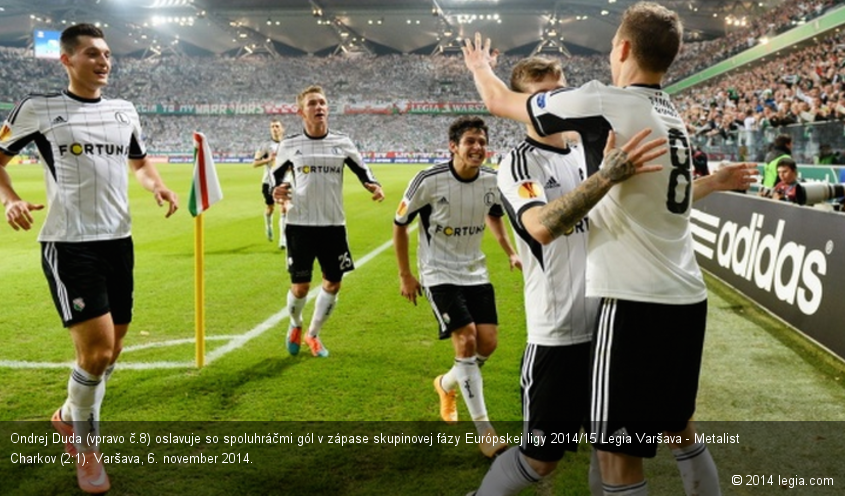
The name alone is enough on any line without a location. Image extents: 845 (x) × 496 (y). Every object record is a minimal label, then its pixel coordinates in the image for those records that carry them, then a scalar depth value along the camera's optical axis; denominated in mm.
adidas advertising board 5734
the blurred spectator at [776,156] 10552
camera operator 9273
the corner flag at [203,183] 5465
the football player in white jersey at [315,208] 6125
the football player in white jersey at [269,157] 11533
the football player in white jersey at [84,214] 3648
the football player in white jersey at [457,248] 4176
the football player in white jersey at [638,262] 2277
